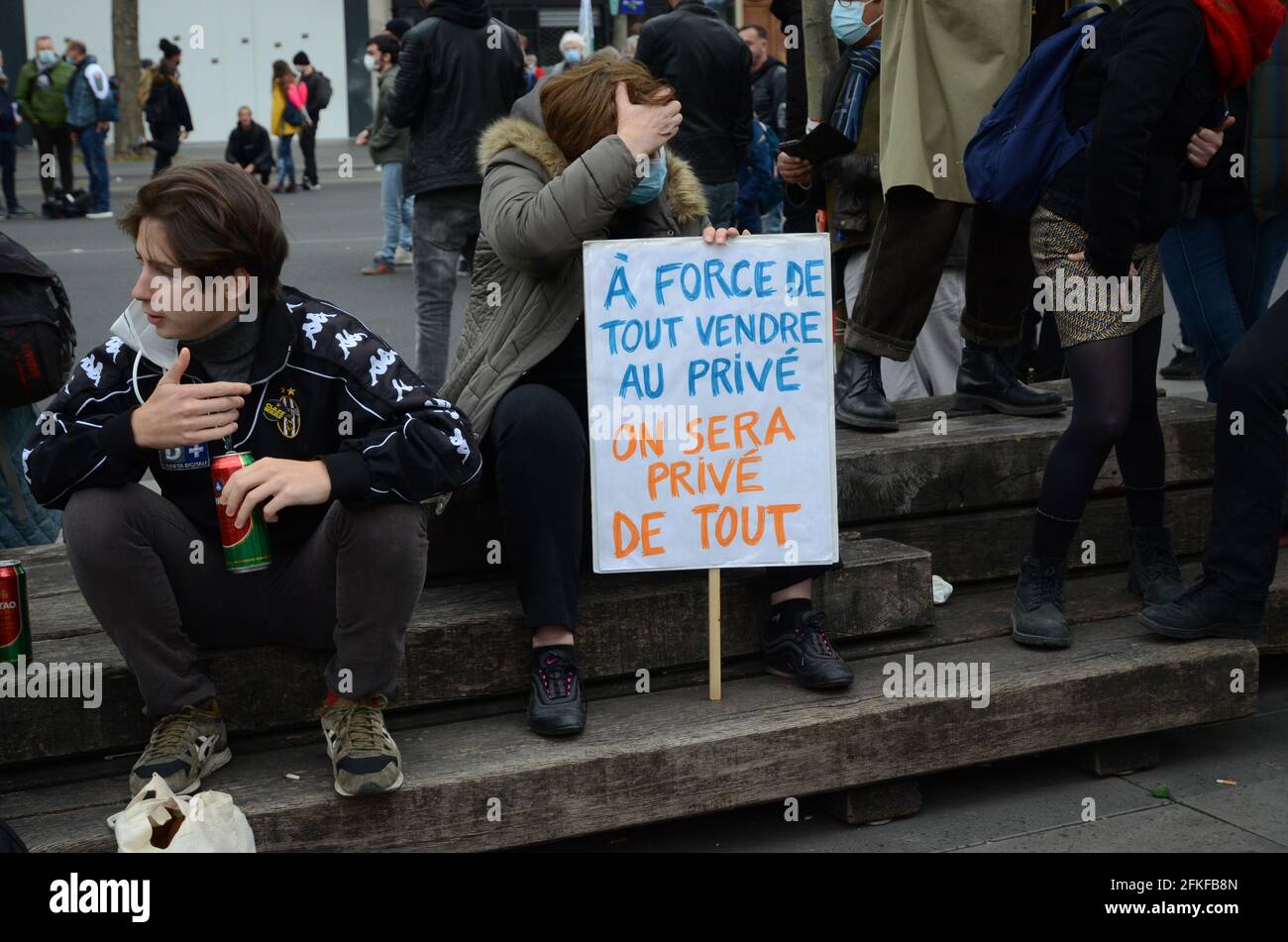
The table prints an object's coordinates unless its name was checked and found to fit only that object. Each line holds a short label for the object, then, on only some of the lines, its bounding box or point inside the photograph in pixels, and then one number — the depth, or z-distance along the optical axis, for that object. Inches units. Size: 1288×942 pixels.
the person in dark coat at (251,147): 677.9
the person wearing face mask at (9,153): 630.5
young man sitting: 113.3
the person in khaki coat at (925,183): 165.6
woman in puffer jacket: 128.6
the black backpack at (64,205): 634.8
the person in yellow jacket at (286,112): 748.6
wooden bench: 118.6
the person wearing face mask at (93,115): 634.2
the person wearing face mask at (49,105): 636.7
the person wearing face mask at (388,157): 412.5
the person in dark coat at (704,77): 293.9
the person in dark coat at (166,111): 693.3
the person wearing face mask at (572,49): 501.0
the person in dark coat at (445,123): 267.7
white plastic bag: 102.1
